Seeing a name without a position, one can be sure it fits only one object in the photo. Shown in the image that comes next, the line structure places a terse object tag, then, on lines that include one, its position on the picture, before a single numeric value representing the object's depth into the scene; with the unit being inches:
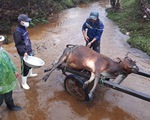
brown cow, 109.3
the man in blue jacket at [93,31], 132.9
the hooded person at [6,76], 98.0
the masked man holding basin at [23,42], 117.2
